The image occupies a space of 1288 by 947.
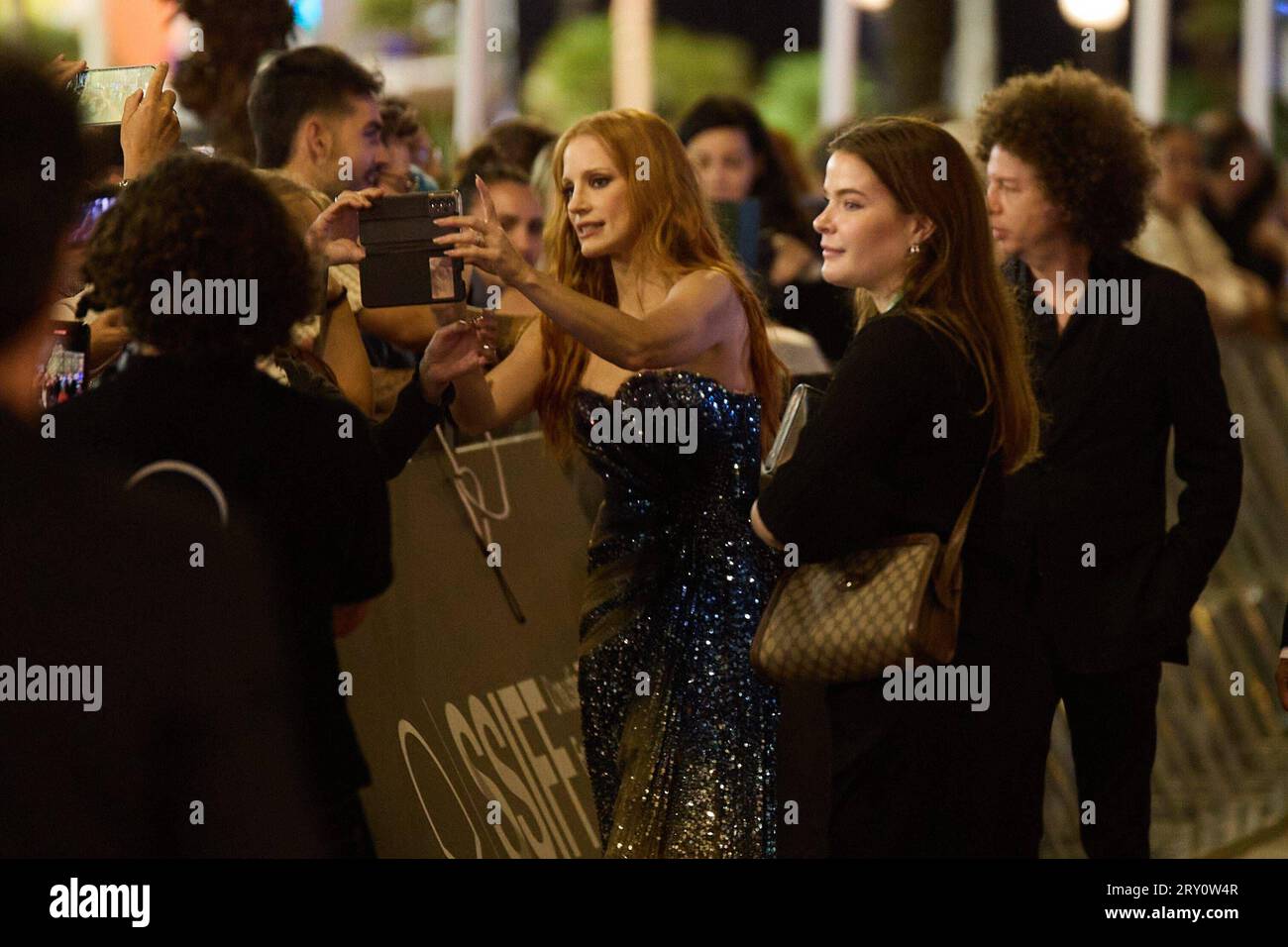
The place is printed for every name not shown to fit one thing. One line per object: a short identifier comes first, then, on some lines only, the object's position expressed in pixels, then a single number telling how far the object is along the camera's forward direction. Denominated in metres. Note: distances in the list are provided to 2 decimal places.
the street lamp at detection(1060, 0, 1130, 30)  13.51
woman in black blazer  3.67
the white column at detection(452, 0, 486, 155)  16.17
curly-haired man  4.54
